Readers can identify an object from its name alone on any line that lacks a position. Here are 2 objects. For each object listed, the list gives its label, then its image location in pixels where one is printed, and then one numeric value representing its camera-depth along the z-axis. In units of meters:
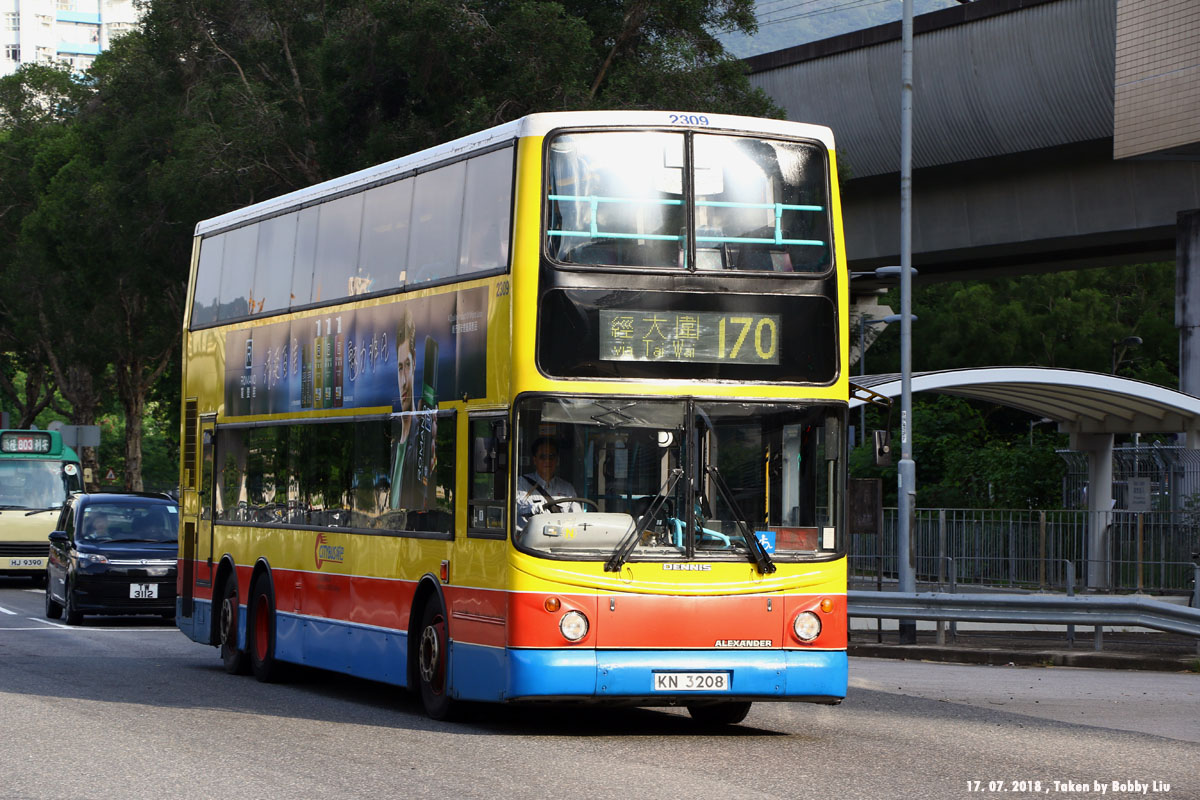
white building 179.62
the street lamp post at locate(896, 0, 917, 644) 25.91
